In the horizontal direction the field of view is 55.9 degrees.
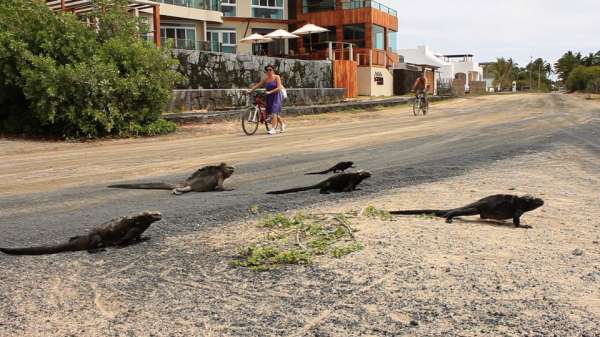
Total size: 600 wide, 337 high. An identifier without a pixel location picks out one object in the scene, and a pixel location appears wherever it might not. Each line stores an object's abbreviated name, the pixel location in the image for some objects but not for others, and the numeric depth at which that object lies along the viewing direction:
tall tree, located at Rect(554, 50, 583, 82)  108.44
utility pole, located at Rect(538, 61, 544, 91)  123.10
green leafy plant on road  4.12
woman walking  15.08
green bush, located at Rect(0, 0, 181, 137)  14.45
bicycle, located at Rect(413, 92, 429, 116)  23.16
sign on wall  38.41
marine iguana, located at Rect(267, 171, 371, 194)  6.87
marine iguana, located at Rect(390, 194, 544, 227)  5.15
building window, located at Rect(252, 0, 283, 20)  40.22
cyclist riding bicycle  22.86
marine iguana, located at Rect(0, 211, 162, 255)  4.48
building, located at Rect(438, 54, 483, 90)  80.91
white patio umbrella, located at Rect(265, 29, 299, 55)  34.66
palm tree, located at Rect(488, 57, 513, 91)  105.00
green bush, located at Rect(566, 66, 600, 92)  68.49
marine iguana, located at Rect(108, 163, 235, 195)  7.16
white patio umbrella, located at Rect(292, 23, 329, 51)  35.16
